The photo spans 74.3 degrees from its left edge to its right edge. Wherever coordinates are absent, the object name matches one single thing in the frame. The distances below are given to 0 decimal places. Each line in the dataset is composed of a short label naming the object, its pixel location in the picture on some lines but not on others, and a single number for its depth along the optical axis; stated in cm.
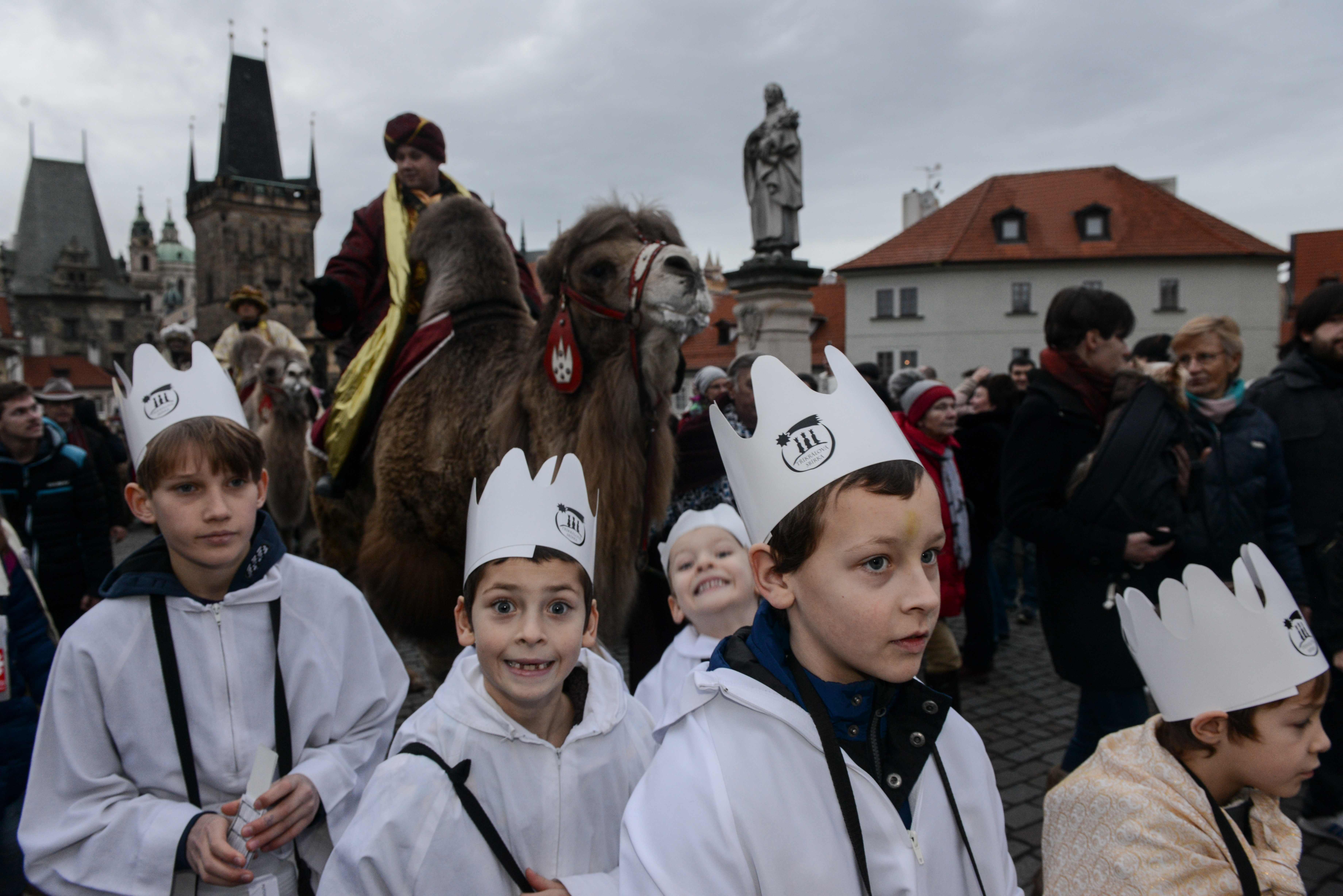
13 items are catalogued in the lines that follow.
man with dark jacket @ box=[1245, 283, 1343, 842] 399
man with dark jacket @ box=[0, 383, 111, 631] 500
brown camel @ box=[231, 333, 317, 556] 717
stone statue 1423
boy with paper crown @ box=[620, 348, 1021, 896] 138
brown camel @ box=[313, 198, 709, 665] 354
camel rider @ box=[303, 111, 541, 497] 434
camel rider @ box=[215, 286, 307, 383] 912
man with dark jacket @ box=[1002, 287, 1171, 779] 338
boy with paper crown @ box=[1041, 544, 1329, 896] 192
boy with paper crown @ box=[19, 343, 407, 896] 202
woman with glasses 358
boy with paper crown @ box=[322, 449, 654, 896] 187
